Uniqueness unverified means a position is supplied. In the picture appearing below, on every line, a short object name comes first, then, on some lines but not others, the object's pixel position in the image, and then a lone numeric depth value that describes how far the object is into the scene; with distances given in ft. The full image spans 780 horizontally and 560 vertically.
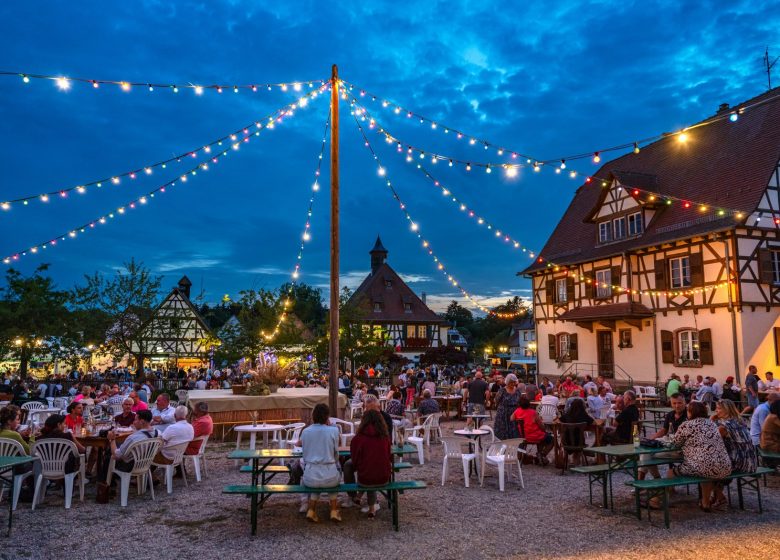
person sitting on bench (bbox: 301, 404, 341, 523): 19.71
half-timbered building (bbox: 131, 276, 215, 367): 137.01
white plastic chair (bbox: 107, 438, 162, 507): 23.12
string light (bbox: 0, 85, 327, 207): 33.42
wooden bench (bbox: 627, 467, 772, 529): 20.02
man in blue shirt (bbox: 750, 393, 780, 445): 29.01
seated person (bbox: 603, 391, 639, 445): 29.48
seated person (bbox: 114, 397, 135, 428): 28.89
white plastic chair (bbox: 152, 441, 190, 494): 25.29
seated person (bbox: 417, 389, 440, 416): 39.60
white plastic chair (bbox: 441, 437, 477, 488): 27.76
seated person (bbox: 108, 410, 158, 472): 23.20
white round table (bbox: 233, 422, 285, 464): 31.28
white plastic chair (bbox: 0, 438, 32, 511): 21.74
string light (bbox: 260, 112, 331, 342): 76.95
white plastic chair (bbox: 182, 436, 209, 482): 27.55
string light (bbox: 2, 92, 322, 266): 37.35
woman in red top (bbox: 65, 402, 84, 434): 27.02
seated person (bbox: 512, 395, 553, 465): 31.24
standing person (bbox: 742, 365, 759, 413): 44.16
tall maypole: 31.40
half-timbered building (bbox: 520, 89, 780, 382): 61.41
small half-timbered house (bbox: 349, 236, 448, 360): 147.02
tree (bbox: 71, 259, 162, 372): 84.69
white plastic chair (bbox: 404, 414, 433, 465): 32.63
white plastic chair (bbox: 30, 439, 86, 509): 22.53
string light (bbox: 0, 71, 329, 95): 26.47
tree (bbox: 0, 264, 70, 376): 76.64
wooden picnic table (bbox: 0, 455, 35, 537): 18.49
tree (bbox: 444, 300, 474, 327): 315.58
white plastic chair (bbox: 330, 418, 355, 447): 29.46
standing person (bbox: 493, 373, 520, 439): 31.50
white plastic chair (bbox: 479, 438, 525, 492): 26.48
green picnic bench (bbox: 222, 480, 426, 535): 19.42
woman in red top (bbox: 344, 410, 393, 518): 20.16
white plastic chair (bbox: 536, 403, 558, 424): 39.81
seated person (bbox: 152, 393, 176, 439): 29.55
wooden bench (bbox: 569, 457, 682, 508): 22.28
